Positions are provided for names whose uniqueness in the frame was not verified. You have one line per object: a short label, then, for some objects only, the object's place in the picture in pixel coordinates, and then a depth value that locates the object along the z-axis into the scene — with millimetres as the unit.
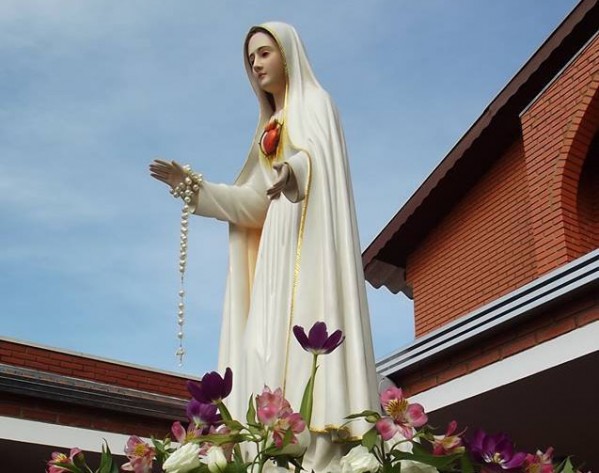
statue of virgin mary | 3668
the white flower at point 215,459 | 2590
